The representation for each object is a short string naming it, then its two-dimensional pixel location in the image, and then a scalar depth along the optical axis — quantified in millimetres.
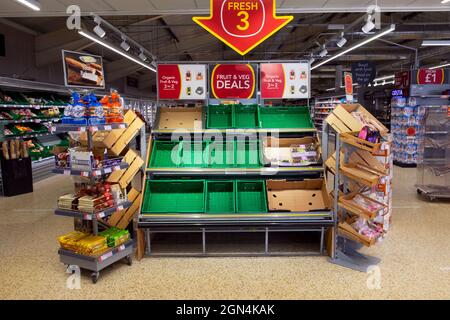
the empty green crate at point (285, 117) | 4930
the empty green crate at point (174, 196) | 4301
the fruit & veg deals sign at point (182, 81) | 4836
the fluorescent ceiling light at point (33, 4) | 5160
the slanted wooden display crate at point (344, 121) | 4332
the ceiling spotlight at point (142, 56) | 12568
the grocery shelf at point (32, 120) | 8023
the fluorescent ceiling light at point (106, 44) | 7662
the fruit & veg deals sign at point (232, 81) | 4852
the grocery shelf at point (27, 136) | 8437
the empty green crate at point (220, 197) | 4309
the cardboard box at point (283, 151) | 4609
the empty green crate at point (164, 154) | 4633
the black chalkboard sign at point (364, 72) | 13766
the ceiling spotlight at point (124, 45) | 10009
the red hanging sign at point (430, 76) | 10182
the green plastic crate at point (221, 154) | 4656
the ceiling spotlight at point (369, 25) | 6727
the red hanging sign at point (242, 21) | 3645
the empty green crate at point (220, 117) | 4925
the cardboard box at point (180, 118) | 4961
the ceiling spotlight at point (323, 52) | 12474
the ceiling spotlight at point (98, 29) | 7379
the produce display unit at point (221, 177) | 4109
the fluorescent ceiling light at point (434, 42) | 9977
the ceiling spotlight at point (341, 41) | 10325
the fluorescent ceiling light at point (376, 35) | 8062
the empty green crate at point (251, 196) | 4289
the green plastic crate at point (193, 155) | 4645
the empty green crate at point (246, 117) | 4922
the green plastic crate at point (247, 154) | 4645
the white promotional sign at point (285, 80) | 4844
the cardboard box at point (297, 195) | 4363
